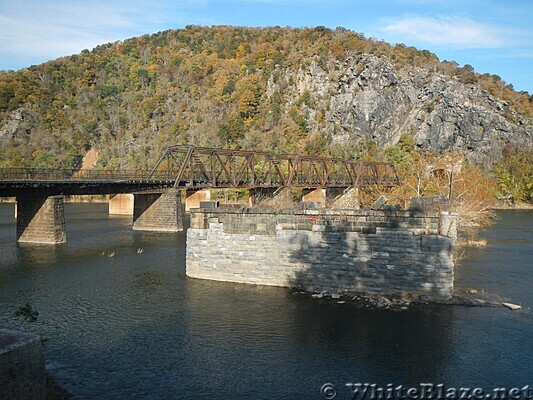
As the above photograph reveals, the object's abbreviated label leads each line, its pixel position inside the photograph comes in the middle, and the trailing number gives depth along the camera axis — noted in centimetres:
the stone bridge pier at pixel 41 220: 4228
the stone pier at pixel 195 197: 7831
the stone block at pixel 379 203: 2234
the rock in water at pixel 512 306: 2084
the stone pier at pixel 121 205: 7594
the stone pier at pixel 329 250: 2103
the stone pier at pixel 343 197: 8356
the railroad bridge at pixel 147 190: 4231
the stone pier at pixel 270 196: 6919
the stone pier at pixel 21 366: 852
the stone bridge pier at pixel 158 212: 5281
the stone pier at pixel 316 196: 8112
